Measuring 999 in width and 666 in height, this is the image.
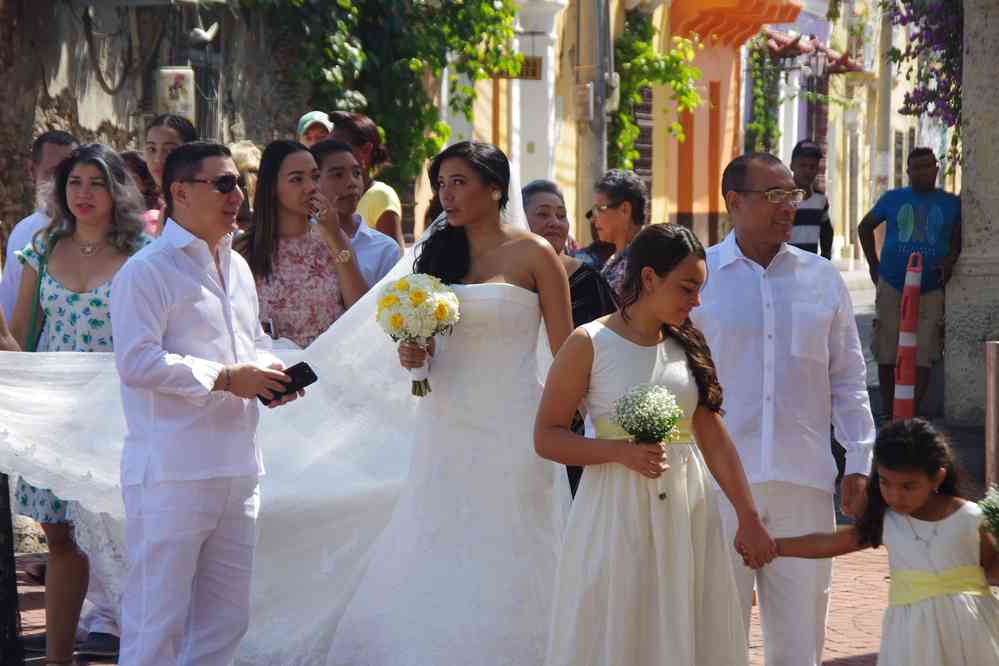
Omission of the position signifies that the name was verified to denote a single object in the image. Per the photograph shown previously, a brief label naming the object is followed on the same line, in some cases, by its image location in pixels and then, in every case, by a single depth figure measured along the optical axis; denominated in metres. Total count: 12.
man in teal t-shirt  19.55
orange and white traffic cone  17.33
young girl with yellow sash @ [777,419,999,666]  7.77
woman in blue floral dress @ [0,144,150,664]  10.38
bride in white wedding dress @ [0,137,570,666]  9.79
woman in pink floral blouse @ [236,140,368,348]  11.25
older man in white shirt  9.02
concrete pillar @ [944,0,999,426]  18.89
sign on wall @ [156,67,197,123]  20.82
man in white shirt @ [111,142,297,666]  8.50
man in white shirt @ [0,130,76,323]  10.87
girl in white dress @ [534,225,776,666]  7.65
